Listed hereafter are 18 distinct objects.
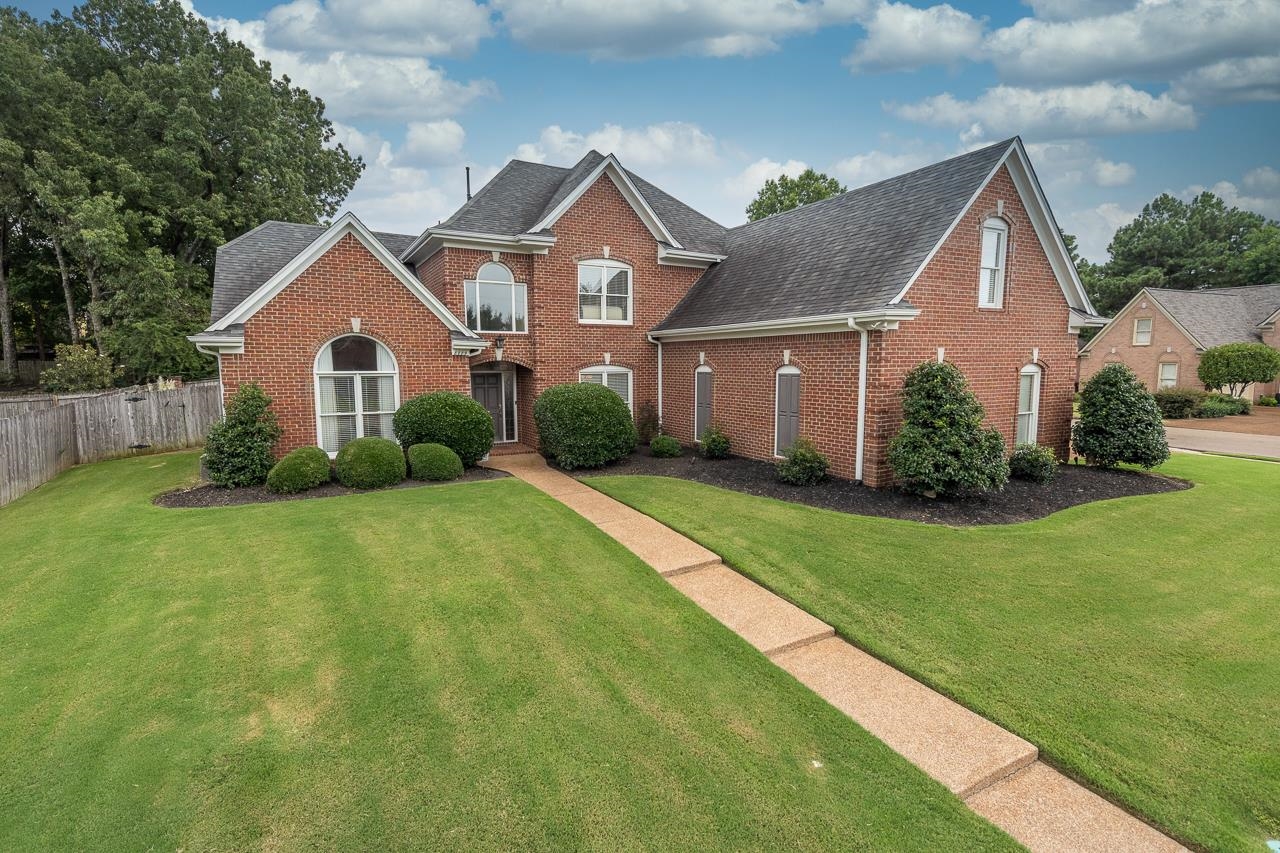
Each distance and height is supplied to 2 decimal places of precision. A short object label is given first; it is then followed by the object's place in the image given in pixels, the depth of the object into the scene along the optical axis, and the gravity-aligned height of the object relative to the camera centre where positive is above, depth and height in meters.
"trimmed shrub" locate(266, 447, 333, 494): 10.73 -1.82
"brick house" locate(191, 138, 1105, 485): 11.25 +1.44
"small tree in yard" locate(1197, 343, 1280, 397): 27.16 +0.33
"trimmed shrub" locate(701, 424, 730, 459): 13.99 -1.71
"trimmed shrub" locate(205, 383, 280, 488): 11.11 -1.32
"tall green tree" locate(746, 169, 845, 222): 34.12 +11.00
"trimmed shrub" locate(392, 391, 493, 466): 12.41 -1.06
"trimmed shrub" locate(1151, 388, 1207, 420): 26.59 -1.39
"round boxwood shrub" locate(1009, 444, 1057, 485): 11.69 -1.85
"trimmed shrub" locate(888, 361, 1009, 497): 9.70 -1.17
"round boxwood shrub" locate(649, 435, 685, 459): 14.60 -1.85
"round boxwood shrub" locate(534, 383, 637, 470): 13.04 -1.16
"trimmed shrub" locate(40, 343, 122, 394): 21.09 +0.12
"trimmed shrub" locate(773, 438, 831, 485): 11.16 -1.80
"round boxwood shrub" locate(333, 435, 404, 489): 11.20 -1.75
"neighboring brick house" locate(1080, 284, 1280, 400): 31.52 +2.50
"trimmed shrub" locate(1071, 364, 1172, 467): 12.41 -1.09
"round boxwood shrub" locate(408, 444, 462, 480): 11.75 -1.80
